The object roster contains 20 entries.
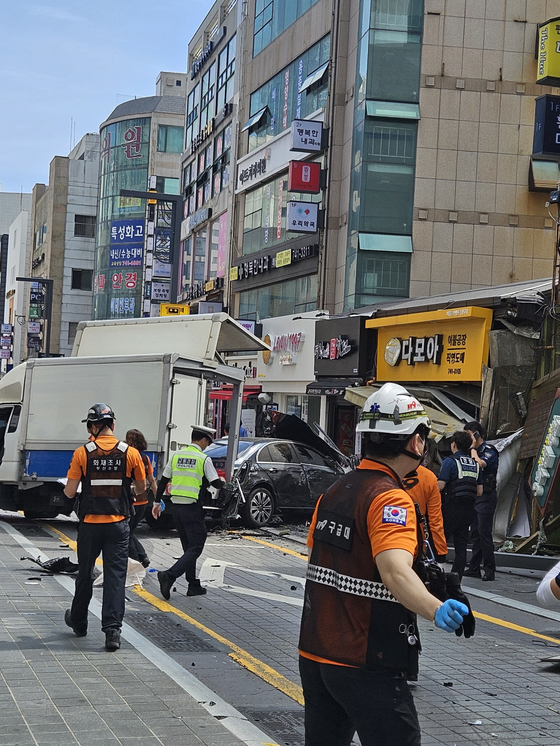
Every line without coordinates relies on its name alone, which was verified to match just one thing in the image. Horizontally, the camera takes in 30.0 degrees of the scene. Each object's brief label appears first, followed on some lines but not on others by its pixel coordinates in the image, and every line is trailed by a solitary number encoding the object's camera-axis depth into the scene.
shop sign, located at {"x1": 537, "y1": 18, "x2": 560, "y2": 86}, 19.97
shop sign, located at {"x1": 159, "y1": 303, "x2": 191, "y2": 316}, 28.42
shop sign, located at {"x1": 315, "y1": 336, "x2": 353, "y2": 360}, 27.72
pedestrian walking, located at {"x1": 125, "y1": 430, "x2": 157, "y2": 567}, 10.79
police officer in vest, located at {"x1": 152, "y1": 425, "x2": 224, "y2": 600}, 10.74
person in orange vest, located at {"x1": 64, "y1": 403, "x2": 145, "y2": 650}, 8.11
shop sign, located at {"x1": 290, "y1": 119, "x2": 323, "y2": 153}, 32.31
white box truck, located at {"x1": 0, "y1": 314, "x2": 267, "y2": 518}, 16.92
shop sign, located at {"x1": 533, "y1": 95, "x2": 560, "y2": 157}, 19.27
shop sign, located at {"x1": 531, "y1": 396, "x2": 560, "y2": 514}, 14.27
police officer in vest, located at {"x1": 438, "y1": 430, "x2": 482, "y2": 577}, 12.42
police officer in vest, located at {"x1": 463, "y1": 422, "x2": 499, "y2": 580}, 12.93
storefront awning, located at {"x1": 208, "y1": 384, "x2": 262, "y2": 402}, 34.44
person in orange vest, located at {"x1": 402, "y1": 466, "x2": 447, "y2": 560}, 8.53
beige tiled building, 30.08
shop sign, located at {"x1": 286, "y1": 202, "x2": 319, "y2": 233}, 32.56
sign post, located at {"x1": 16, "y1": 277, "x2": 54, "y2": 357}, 47.98
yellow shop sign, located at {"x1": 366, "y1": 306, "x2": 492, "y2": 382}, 21.17
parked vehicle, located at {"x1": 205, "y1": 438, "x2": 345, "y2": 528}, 18.38
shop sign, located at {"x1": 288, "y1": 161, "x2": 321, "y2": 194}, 32.59
